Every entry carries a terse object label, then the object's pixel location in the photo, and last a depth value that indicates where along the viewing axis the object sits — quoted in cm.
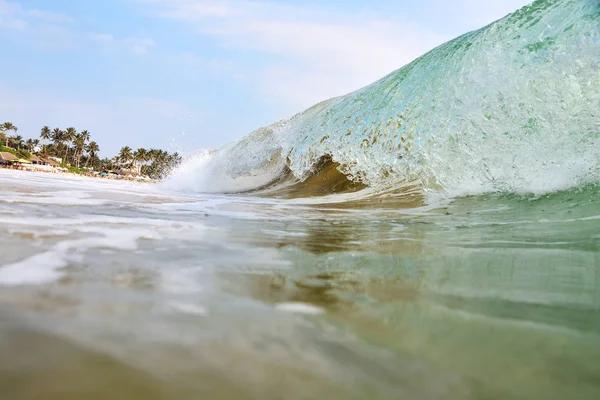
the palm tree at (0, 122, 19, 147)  6769
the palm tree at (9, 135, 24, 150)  7038
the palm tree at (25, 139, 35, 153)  7619
